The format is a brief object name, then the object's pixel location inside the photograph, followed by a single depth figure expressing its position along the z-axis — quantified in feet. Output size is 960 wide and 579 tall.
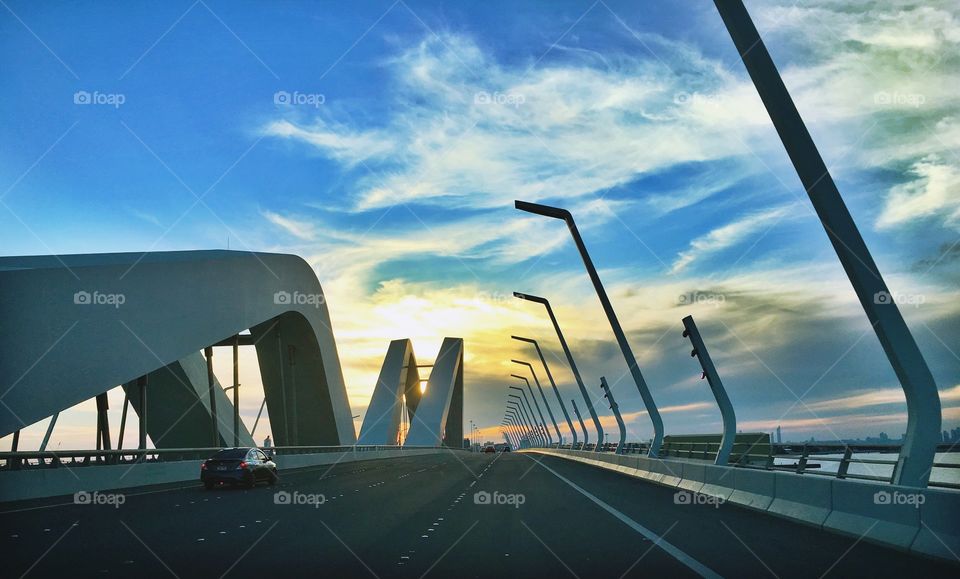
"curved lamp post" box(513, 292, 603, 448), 164.55
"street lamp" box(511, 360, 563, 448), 287.89
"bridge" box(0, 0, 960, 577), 33.19
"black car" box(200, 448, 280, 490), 89.45
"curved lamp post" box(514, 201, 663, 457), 111.86
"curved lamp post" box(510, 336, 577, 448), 224.12
